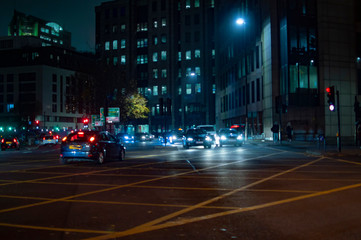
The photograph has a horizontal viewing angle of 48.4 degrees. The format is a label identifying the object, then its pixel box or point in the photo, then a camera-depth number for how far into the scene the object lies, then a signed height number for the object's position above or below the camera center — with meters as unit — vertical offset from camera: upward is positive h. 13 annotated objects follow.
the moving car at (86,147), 18.27 -0.60
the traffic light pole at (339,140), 23.92 -0.57
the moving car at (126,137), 53.61 -0.49
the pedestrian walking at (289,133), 41.22 -0.15
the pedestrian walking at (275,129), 39.41 +0.27
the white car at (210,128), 40.86 +0.41
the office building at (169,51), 86.56 +18.36
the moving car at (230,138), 36.59 -0.52
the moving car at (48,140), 48.39 -0.70
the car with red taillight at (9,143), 39.84 -0.84
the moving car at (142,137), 63.11 -0.60
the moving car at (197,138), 32.84 -0.46
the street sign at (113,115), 45.16 +2.12
